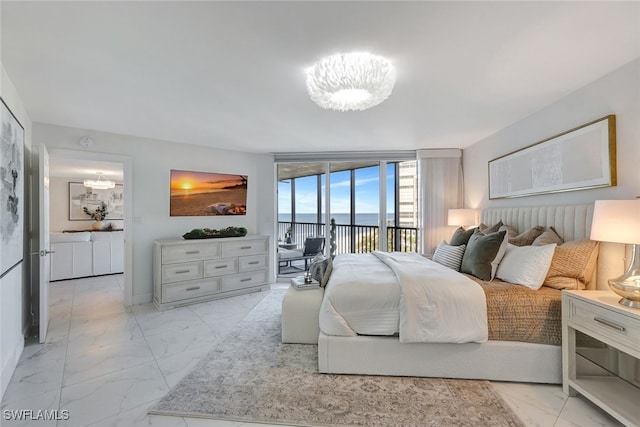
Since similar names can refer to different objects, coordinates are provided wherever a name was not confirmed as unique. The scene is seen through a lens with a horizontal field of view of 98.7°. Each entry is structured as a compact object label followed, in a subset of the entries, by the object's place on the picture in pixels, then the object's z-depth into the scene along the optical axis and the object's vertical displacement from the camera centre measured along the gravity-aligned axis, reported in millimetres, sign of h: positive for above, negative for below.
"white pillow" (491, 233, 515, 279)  2408 -379
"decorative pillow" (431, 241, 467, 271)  2754 -442
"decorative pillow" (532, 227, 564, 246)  2361 -219
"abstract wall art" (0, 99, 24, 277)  1855 +184
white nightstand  1475 -967
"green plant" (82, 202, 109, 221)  6368 +47
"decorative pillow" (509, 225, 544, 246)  2572 -220
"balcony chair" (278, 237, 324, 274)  4887 -671
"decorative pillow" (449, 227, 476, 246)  3066 -268
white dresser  3592 -770
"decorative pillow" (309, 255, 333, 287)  2750 -581
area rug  1660 -1224
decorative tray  3930 -276
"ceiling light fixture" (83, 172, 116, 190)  5673 +653
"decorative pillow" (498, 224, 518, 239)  2869 -176
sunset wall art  4094 +331
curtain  4414 +372
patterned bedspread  1949 -734
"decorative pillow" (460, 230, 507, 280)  2395 -370
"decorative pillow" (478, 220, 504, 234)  3065 -163
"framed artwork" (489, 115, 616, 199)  2068 +462
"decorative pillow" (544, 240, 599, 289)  2021 -387
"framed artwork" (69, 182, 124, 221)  6273 +351
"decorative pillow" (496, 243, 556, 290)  2096 -416
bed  1965 -1024
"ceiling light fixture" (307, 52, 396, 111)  1766 +901
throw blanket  1960 -706
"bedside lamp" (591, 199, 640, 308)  1538 -107
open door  2594 -285
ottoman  2553 -991
